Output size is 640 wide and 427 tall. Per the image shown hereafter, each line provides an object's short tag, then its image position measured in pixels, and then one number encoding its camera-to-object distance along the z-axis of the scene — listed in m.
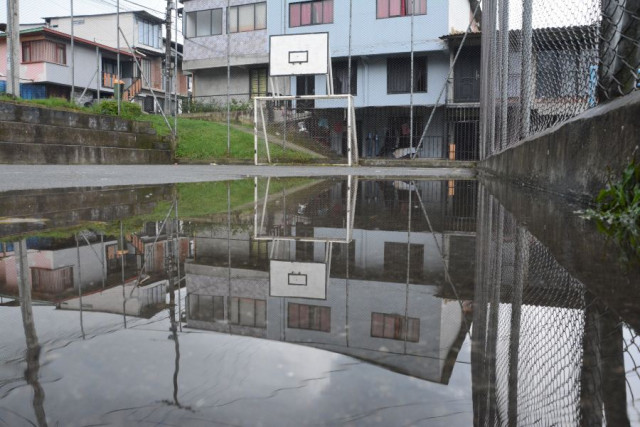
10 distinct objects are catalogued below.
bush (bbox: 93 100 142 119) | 15.59
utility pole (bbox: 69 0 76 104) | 15.84
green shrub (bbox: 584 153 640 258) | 2.05
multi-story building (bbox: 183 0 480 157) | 21.81
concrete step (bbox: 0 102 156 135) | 11.07
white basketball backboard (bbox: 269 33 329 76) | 17.27
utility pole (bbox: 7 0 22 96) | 11.53
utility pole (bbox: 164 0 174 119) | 19.93
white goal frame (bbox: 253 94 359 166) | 15.36
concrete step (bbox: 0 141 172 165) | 10.44
